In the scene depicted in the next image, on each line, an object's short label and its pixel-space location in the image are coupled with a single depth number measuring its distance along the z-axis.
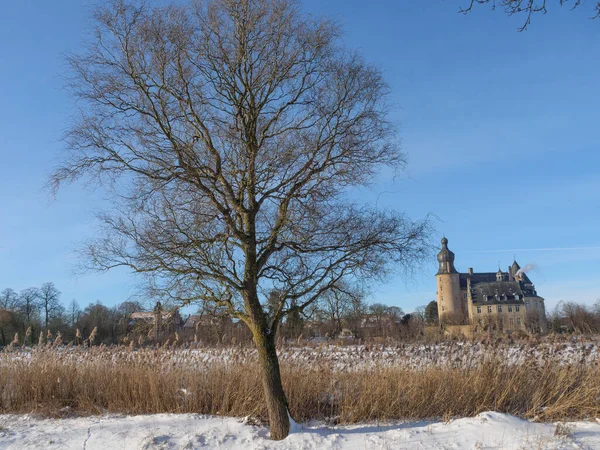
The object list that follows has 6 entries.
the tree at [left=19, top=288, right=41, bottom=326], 52.67
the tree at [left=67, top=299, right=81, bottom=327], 43.98
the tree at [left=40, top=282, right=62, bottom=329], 54.53
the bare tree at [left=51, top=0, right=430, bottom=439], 6.50
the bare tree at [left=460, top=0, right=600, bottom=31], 4.70
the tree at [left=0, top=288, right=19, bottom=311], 51.69
